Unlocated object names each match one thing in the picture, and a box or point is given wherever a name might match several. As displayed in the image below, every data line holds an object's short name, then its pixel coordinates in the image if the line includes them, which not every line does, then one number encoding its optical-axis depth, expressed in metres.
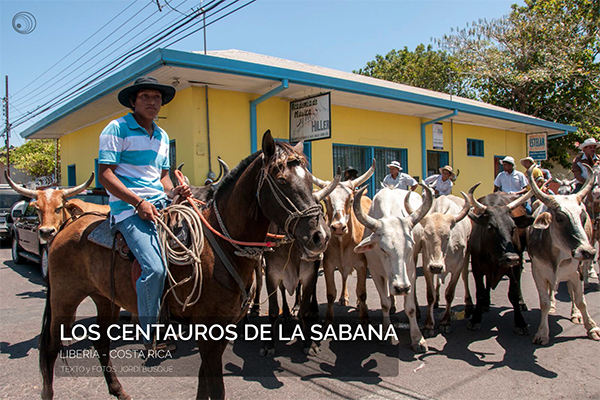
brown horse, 2.82
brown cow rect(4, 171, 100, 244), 6.33
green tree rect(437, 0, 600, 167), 22.39
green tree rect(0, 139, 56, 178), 25.28
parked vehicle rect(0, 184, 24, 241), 15.58
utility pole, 23.55
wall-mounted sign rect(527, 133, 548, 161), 18.09
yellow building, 9.41
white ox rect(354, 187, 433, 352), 4.52
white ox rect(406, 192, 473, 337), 5.20
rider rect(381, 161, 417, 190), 9.48
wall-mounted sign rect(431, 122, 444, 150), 14.84
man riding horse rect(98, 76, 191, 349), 2.99
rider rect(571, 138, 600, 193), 7.79
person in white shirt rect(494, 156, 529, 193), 9.08
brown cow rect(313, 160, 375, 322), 5.65
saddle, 3.09
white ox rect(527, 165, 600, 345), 4.98
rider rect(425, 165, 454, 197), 9.52
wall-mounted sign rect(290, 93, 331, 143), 9.99
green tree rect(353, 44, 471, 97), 31.07
